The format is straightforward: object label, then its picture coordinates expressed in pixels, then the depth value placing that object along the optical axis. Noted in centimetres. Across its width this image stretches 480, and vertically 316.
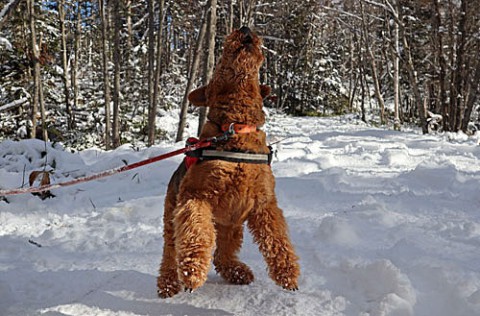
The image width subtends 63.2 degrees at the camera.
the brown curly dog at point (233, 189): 196
